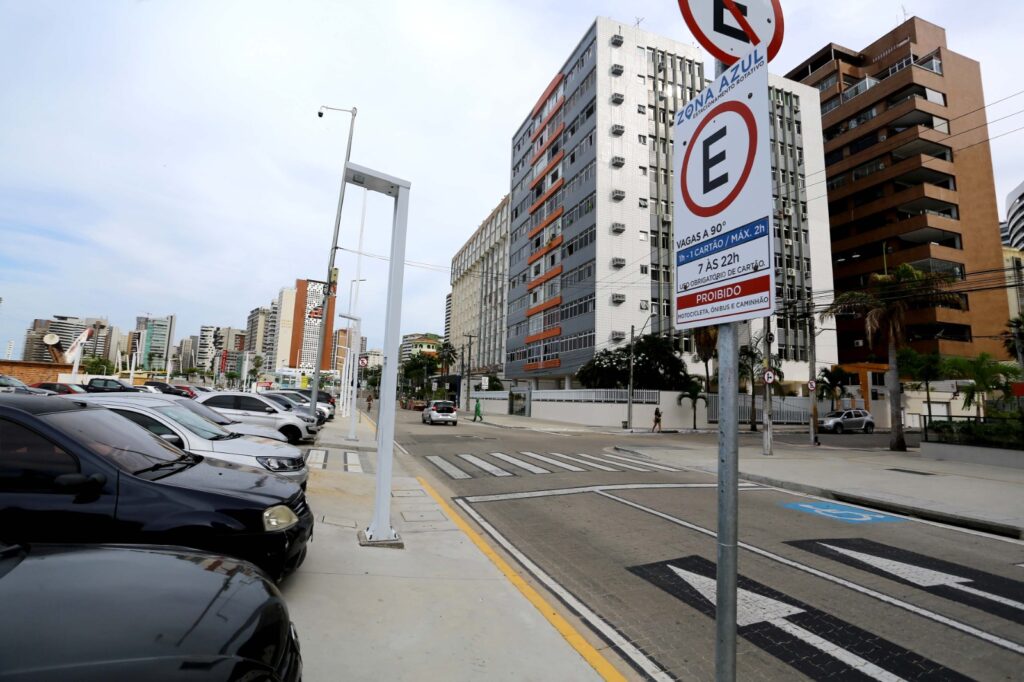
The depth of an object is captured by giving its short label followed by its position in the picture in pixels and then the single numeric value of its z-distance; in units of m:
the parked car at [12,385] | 19.61
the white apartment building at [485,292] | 82.19
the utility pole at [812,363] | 25.06
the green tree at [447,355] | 89.96
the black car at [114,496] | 3.44
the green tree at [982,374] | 20.58
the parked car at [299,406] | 21.55
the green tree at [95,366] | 70.50
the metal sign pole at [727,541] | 2.11
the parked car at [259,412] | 15.65
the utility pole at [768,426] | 18.77
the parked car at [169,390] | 26.59
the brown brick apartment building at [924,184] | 51.06
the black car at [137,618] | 1.62
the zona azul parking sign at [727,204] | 2.07
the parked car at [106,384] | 23.60
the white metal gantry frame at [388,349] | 6.07
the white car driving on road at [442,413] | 31.34
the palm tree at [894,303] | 21.72
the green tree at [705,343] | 30.88
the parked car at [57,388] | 19.20
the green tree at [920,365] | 46.12
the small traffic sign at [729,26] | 2.45
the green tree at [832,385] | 42.47
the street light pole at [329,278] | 20.06
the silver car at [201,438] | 6.98
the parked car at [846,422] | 35.72
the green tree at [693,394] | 36.56
